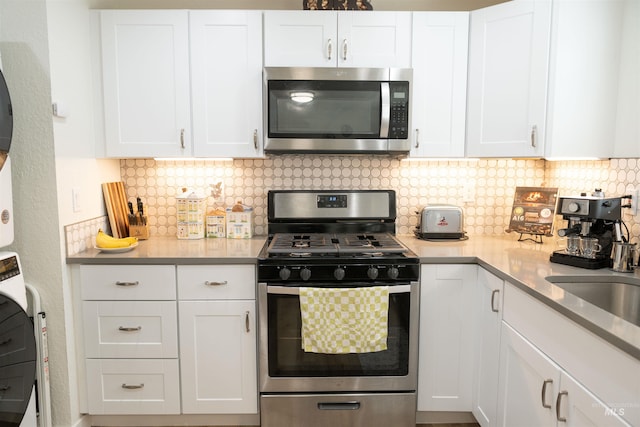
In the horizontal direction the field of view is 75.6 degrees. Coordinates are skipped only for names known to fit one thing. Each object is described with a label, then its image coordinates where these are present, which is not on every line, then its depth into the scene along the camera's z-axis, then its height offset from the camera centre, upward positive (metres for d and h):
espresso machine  1.78 -0.26
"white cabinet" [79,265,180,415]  2.05 -0.84
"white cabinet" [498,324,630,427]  1.22 -0.76
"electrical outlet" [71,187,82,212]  2.05 -0.14
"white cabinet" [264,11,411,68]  2.23 +0.72
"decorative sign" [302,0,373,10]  2.28 +0.92
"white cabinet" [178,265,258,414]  2.06 -0.84
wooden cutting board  2.38 -0.22
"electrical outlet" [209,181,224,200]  2.58 -0.11
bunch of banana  2.12 -0.37
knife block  2.47 -0.36
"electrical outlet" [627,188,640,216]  1.89 -0.12
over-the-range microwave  2.21 +0.33
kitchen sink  1.68 -0.47
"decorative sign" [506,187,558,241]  2.38 -0.22
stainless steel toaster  2.46 -0.29
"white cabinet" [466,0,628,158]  1.96 +0.48
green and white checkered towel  1.96 -0.69
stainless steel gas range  2.01 -0.88
